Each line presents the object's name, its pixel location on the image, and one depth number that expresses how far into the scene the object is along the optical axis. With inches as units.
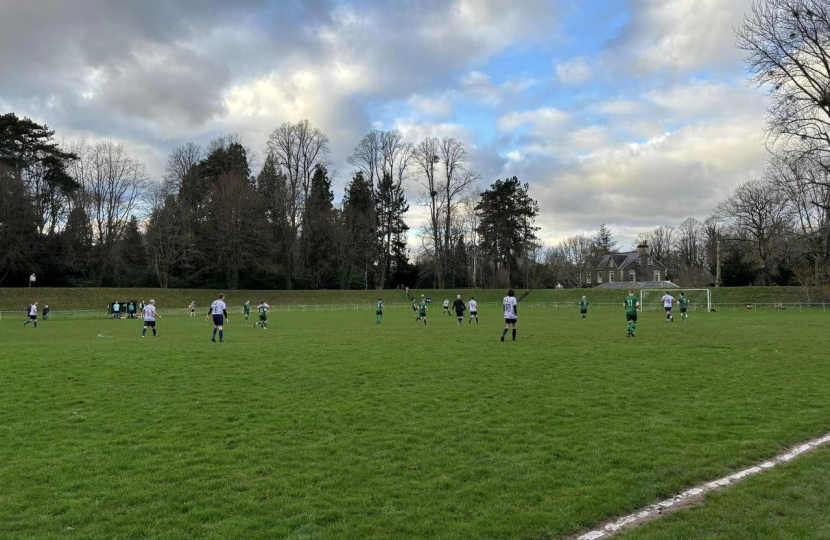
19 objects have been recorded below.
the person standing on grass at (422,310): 1179.9
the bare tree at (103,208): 2256.4
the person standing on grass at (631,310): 789.2
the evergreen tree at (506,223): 2945.4
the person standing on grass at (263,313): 1052.0
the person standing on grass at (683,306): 1200.8
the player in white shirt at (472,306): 1161.3
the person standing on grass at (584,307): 1293.1
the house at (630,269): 3688.5
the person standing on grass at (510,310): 713.6
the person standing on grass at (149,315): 874.1
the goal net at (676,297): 1892.2
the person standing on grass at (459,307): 1122.7
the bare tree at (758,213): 2389.3
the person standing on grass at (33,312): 1185.7
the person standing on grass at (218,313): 764.6
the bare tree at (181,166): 2591.0
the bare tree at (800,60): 1018.1
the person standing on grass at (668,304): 1184.8
